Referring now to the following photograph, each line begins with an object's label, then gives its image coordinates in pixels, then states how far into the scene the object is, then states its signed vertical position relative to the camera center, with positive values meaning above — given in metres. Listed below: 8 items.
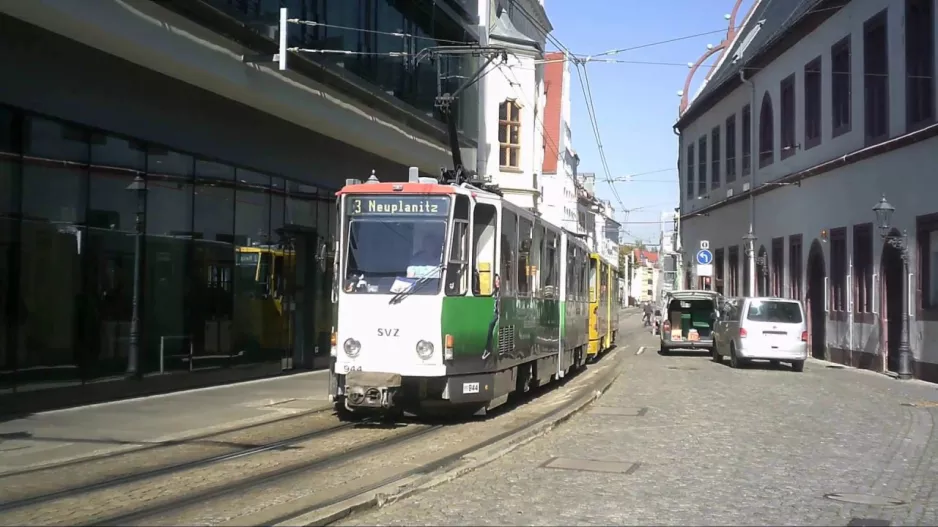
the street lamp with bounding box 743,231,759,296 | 40.78 +2.47
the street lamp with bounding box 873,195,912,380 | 24.16 +1.51
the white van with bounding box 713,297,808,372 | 25.73 -0.55
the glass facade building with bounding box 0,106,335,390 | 13.93 +0.79
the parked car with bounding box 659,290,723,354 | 33.84 -0.37
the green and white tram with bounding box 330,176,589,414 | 12.72 +0.14
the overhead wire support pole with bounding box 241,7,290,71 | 15.85 +4.21
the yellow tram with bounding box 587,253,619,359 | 26.19 +0.15
